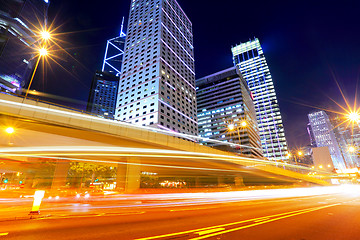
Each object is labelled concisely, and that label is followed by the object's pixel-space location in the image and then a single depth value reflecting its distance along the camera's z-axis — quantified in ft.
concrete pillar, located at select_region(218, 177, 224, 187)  166.66
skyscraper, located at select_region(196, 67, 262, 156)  400.88
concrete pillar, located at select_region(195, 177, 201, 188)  173.06
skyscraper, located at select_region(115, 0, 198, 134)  242.58
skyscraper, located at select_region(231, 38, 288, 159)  525.75
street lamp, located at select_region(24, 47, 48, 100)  61.67
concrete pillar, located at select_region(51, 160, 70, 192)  87.92
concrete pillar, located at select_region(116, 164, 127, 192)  84.74
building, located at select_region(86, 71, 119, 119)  531.09
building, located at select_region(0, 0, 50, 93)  295.67
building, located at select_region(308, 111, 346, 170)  514.64
